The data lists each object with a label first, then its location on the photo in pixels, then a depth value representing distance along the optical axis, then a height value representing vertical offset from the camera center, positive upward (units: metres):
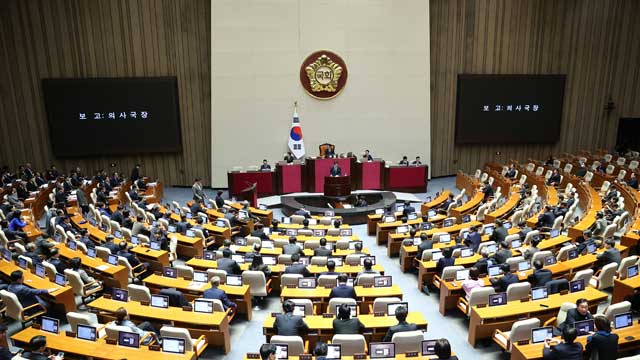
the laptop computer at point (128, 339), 6.41 -3.48
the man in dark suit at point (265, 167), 19.00 -3.49
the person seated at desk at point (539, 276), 8.34 -3.53
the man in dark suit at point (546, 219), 11.97 -3.66
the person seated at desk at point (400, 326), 6.54 -3.43
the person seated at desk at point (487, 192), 16.28 -3.98
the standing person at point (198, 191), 16.54 -3.88
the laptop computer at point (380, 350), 6.07 -3.48
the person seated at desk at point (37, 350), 5.76 -3.29
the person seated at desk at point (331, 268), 8.70 -3.47
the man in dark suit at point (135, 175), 18.70 -3.68
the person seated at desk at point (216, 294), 7.86 -3.54
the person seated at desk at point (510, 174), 18.94 -3.91
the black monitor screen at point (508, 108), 21.58 -1.48
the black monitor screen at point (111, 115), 19.06 -1.32
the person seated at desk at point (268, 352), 5.33 -3.07
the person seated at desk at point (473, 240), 10.72 -3.73
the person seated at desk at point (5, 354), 5.69 -3.25
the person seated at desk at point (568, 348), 5.63 -3.26
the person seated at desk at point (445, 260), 9.45 -3.66
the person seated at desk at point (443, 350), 5.35 -3.08
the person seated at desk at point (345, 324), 6.73 -3.48
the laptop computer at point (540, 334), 6.44 -3.52
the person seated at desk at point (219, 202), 15.30 -3.92
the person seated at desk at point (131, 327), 6.64 -3.45
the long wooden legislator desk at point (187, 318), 7.23 -3.63
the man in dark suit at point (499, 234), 10.95 -3.64
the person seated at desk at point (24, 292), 7.91 -3.48
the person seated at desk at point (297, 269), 9.08 -3.64
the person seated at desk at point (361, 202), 16.77 -4.39
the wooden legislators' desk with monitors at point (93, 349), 6.21 -3.58
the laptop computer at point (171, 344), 6.32 -3.50
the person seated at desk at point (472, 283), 8.38 -3.67
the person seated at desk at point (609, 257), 8.99 -3.47
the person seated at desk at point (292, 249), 10.32 -3.70
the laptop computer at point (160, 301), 7.64 -3.53
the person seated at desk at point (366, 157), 19.87 -3.31
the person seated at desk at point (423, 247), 10.46 -3.74
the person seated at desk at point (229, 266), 9.27 -3.62
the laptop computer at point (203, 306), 7.46 -3.54
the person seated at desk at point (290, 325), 6.78 -3.52
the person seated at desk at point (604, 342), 5.70 -3.22
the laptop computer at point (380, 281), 8.56 -3.66
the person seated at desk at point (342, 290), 7.86 -3.51
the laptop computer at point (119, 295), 7.86 -3.52
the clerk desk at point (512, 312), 7.36 -3.67
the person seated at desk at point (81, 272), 8.95 -3.63
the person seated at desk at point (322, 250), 10.23 -3.72
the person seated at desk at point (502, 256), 9.47 -3.59
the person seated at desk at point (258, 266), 9.33 -3.66
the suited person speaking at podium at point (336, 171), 17.91 -3.47
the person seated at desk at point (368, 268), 8.95 -3.60
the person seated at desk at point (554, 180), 17.30 -3.84
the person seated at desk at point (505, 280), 8.11 -3.50
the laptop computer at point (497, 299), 7.59 -3.57
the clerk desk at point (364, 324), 6.96 -3.65
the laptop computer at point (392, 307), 7.42 -3.59
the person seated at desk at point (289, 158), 19.43 -3.24
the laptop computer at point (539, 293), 7.70 -3.53
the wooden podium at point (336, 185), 17.55 -3.95
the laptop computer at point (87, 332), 6.61 -3.48
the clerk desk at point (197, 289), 8.44 -3.73
